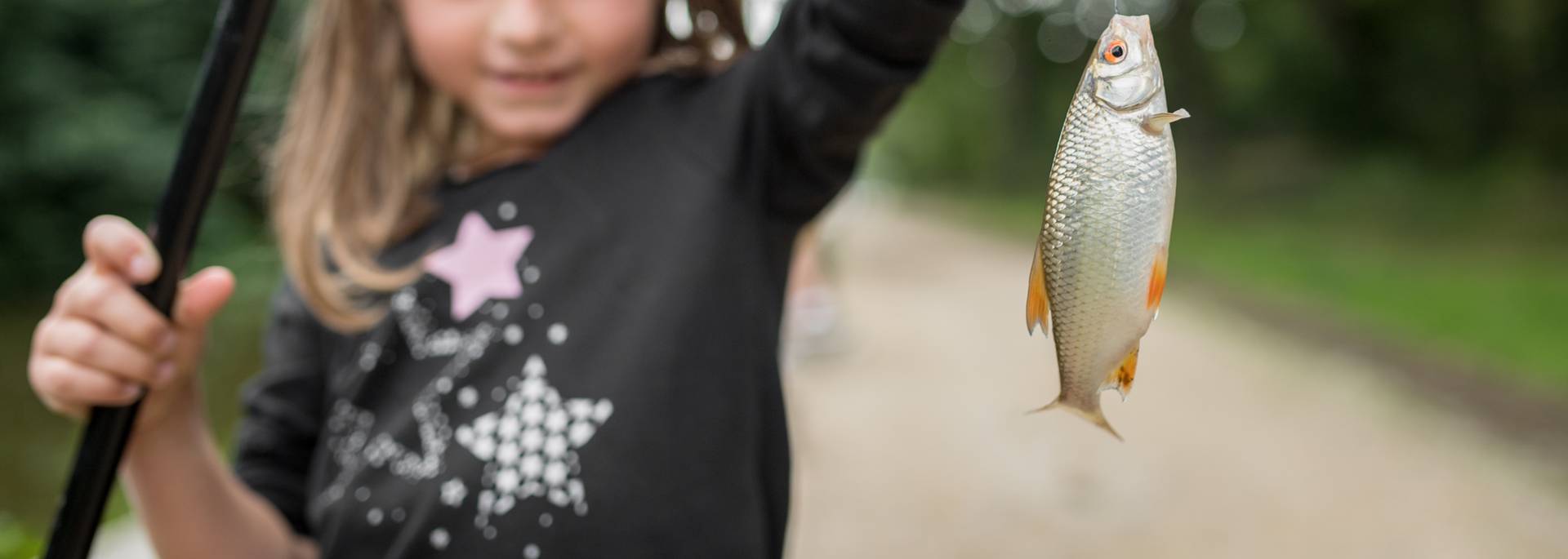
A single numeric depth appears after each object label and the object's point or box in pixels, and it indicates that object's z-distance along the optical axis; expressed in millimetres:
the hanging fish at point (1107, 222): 459
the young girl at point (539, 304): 655
